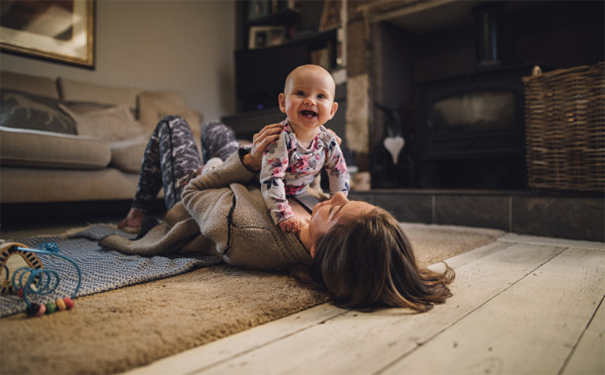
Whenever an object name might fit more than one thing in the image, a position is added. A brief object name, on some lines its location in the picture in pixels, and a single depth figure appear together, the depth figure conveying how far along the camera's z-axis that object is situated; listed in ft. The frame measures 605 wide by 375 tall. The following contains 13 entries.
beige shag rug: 1.68
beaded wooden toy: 2.23
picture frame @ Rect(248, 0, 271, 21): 12.03
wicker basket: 4.95
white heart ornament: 8.34
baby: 3.23
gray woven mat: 2.49
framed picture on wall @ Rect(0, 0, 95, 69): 8.58
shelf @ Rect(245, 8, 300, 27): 11.65
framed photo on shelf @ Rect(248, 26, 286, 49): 12.27
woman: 2.40
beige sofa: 6.30
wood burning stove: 7.11
